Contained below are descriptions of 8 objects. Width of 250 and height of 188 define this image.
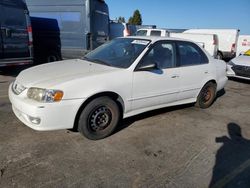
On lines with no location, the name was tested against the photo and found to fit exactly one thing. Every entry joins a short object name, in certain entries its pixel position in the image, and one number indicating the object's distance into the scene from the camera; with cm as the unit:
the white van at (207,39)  1426
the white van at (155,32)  1465
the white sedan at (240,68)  871
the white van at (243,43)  1581
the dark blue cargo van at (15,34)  663
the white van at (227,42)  1548
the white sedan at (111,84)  324
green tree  4884
